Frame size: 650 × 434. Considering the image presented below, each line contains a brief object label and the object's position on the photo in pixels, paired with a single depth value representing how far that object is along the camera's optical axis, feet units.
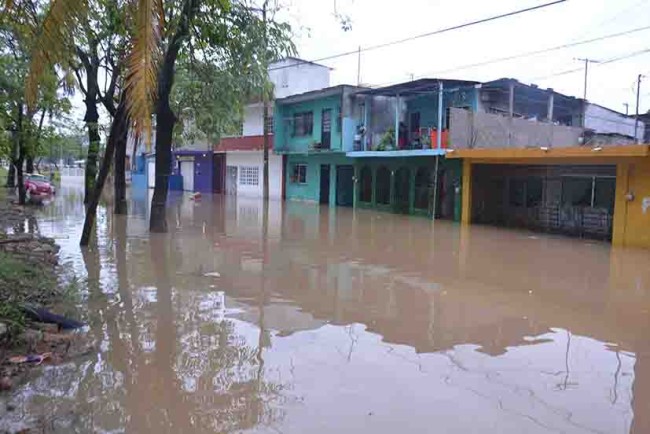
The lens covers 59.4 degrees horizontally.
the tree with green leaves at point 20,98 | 19.75
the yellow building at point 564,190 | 49.80
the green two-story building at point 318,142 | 86.41
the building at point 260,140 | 103.81
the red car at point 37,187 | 94.19
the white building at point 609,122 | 90.53
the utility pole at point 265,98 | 42.54
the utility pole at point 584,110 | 88.07
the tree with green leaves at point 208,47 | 34.58
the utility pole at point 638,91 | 96.02
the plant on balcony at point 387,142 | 78.28
